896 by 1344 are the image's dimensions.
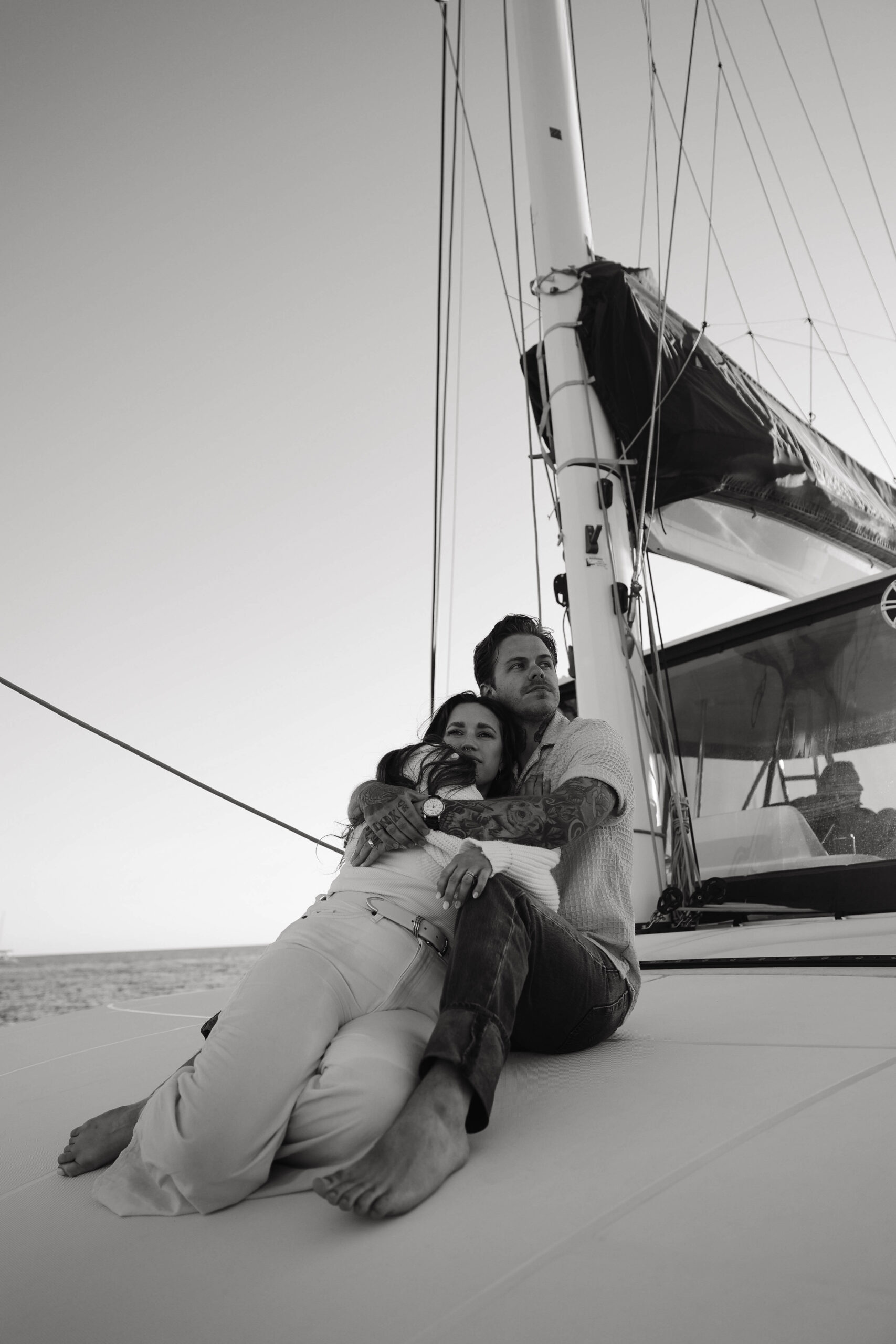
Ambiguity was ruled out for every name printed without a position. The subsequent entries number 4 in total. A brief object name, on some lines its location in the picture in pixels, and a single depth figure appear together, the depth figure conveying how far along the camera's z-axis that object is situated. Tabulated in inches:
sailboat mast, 133.0
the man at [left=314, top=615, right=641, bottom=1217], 42.1
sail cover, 142.3
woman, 44.5
